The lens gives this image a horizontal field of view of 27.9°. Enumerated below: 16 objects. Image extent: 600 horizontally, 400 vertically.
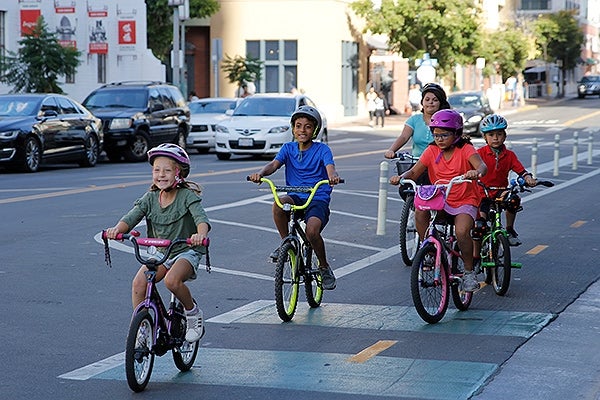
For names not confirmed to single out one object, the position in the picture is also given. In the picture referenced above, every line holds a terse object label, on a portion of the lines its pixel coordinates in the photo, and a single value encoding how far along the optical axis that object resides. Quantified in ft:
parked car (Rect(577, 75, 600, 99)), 290.76
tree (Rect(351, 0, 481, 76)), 195.93
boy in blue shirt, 30.66
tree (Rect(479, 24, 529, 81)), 228.63
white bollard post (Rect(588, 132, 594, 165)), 93.81
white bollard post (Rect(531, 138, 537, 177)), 76.47
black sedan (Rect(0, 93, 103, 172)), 79.82
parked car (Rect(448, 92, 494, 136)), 139.23
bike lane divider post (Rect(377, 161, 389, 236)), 46.88
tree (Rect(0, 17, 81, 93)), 108.17
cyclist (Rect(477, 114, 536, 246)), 35.86
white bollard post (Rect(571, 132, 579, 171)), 89.02
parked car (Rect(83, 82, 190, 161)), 94.89
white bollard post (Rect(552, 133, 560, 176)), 80.99
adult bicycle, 40.09
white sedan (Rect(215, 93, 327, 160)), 93.91
